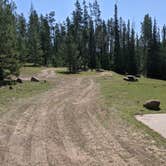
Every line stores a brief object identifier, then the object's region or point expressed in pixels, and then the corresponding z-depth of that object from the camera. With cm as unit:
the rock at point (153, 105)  970
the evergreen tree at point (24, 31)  2714
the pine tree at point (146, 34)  4328
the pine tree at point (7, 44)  1586
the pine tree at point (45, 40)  4106
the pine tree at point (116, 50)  4032
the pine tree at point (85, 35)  4056
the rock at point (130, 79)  2151
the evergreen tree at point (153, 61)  3891
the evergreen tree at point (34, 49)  3408
